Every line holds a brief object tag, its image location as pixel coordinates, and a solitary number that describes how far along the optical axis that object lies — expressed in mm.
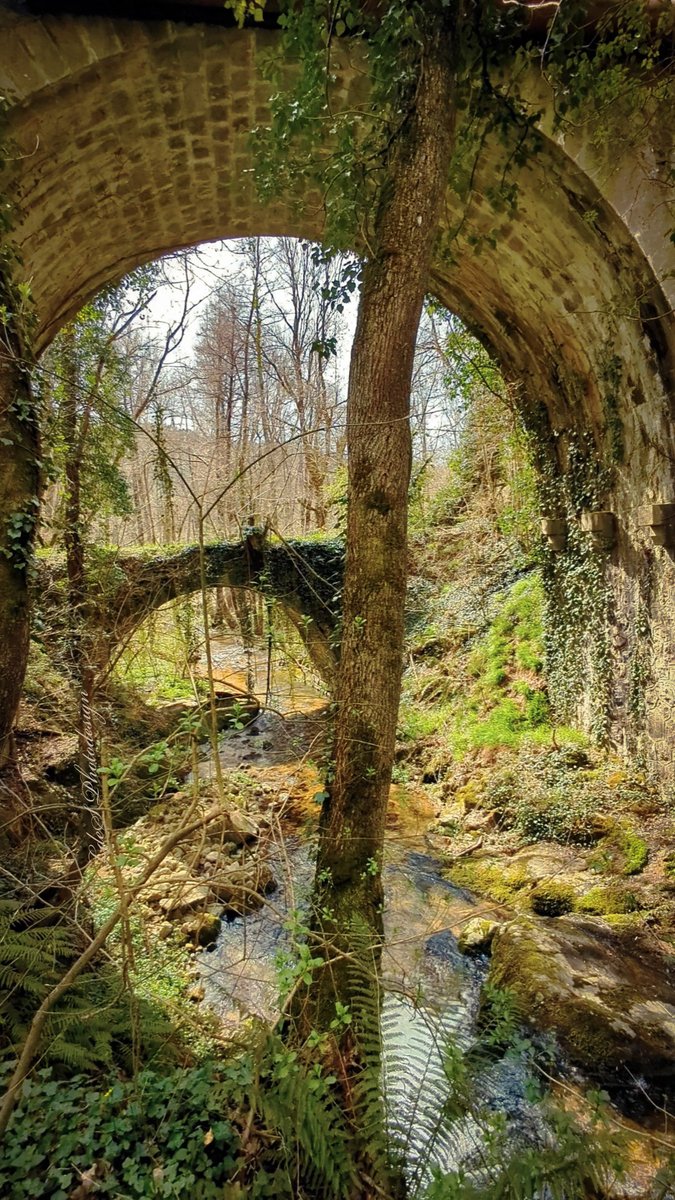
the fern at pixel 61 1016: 2172
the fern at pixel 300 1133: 1697
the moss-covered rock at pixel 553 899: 4166
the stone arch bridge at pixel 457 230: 3305
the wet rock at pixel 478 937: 4016
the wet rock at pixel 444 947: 4020
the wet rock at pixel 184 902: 4217
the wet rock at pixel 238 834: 5215
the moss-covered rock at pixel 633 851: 4234
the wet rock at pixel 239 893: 4367
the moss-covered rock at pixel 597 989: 2877
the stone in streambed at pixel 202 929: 4012
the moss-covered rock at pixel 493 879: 4527
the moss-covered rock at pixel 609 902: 3959
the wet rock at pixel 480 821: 5507
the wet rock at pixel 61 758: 5488
